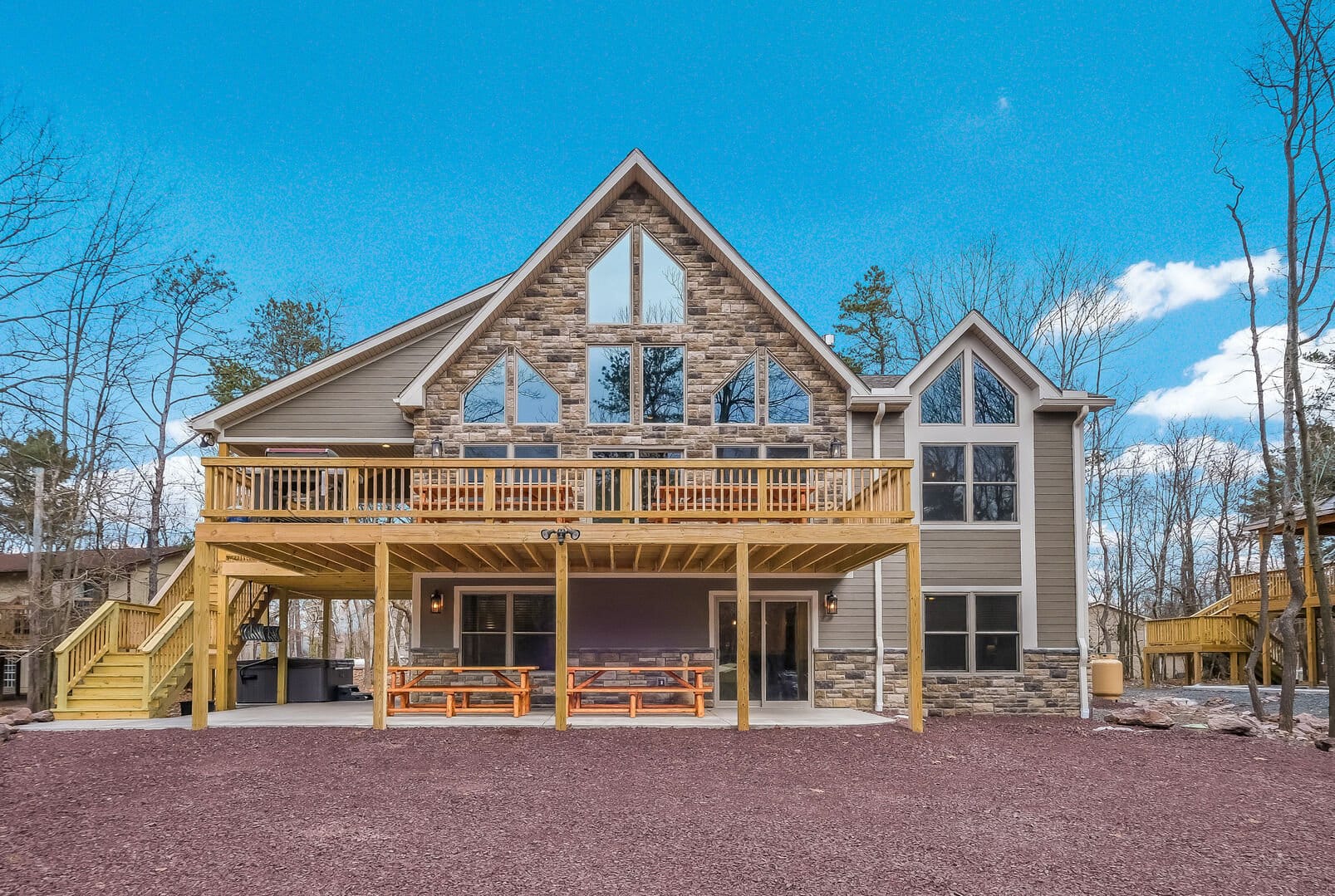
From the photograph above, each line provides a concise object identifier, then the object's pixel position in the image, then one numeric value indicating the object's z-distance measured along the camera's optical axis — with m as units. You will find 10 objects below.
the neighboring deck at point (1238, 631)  22.84
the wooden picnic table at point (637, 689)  12.97
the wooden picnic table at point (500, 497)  12.69
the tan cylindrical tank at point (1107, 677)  19.56
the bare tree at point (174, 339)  21.03
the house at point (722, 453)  15.45
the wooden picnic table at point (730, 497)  12.66
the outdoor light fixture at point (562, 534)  12.18
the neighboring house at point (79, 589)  20.53
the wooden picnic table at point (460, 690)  13.02
